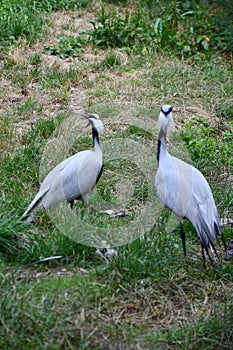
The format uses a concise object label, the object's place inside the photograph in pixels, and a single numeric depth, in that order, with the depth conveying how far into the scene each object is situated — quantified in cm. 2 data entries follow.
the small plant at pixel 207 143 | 1341
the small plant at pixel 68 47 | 1752
